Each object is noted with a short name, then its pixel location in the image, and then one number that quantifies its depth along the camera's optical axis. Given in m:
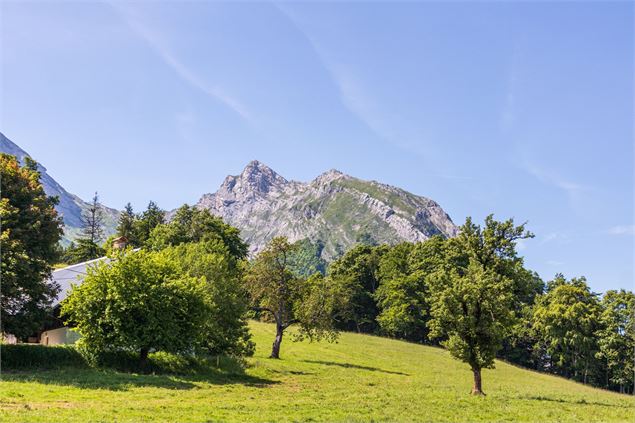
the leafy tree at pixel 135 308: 37.03
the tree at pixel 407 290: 101.56
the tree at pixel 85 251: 103.25
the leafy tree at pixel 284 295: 56.03
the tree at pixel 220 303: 45.25
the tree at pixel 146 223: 114.06
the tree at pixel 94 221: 122.50
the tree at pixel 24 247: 34.84
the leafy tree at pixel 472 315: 37.91
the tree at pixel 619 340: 85.69
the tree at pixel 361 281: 117.81
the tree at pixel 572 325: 89.94
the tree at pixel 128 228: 113.18
